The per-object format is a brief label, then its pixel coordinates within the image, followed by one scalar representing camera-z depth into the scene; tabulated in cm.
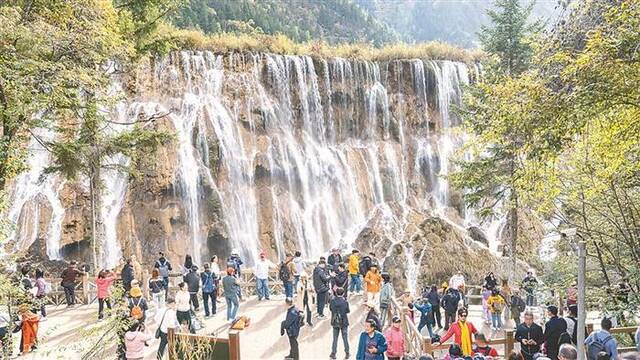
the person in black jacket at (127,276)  1482
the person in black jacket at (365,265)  1592
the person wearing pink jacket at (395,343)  961
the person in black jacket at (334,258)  1628
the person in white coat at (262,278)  1603
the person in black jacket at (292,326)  1089
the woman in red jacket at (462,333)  969
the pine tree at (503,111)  909
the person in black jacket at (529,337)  929
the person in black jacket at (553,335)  926
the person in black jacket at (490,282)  1493
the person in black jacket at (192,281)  1448
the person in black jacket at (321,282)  1374
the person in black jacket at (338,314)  1120
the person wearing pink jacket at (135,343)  963
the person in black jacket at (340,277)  1392
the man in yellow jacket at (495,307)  1447
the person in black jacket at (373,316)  961
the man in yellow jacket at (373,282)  1371
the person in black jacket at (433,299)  1375
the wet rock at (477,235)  3212
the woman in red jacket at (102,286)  1410
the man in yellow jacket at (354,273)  1641
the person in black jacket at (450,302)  1360
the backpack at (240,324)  1047
